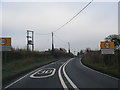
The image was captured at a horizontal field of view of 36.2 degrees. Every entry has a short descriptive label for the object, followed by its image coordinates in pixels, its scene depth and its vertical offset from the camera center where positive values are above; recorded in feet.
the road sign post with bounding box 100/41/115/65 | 75.02 -2.92
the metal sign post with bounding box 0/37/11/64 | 57.31 -0.08
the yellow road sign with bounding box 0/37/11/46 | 58.05 +0.56
